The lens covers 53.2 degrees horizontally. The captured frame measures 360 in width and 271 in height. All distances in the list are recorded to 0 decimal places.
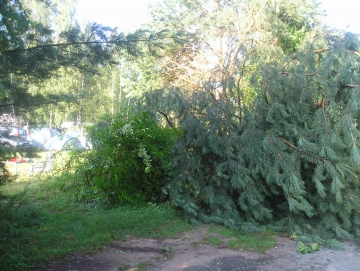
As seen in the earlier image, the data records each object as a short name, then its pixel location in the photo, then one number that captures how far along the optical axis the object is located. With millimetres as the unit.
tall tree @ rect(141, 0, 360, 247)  6297
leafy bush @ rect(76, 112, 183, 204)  7574
